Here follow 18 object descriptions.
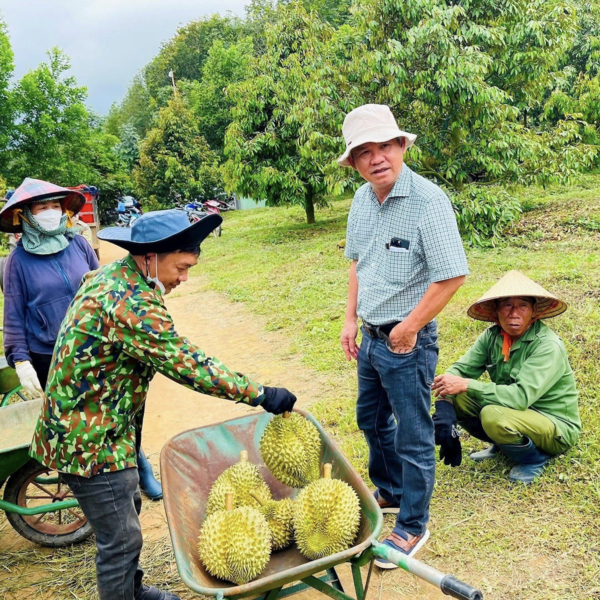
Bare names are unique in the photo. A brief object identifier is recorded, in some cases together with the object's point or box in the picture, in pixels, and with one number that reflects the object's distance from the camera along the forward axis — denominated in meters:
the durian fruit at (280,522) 2.38
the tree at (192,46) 44.69
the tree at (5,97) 25.27
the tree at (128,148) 33.44
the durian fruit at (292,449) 2.47
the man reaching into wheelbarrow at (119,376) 2.01
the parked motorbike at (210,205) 21.34
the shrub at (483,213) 8.95
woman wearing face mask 3.20
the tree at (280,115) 12.13
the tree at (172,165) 19.84
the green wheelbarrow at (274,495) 1.81
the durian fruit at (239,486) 2.43
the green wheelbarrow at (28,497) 3.07
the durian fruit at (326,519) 2.14
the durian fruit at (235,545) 2.06
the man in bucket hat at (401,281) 2.37
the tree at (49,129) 25.67
